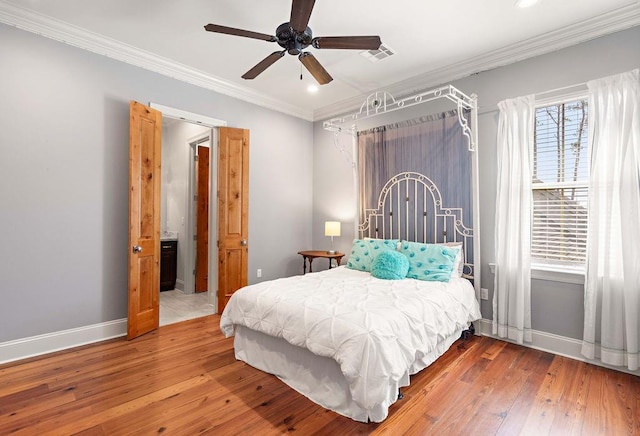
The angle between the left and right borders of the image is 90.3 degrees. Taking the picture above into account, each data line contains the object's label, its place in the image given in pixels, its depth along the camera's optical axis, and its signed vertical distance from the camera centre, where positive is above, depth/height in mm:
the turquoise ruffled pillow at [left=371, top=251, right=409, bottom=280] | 3223 -523
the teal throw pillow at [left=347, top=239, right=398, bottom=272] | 3660 -423
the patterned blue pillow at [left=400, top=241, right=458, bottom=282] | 3160 -477
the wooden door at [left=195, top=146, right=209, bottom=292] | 5125 +21
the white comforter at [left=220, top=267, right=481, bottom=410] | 1879 -745
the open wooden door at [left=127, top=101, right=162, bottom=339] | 3236 -47
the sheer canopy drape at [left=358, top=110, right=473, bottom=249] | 3535 +714
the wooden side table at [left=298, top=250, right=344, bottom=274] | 4453 -567
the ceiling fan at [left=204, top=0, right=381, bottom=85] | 2221 +1290
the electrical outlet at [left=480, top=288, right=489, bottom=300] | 3373 -830
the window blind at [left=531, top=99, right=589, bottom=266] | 2914 +300
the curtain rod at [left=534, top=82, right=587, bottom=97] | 2838 +1175
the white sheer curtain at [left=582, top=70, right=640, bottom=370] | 2512 -62
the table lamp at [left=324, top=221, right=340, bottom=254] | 4539 -189
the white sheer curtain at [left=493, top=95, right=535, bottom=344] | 3049 -54
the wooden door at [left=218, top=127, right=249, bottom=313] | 4121 +58
